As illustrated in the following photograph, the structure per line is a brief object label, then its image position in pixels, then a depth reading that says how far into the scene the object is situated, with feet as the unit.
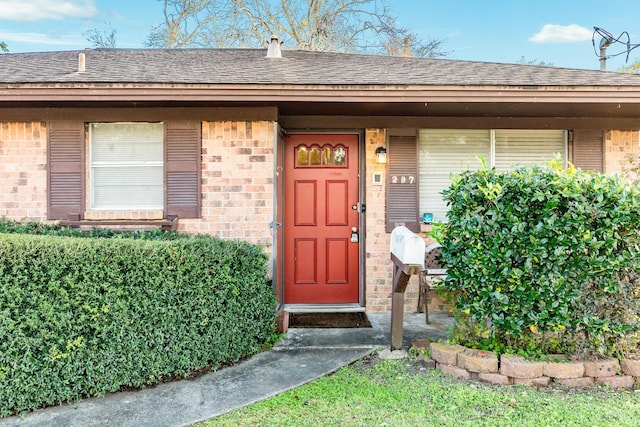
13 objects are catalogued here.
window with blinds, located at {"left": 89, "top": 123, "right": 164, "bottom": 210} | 15.71
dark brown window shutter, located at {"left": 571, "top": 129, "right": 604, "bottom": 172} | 17.04
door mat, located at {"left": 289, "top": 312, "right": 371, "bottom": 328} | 15.05
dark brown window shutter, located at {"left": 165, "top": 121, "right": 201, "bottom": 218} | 15.38
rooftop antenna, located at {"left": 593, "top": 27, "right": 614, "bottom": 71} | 21.57
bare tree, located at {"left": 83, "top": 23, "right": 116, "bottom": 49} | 46.32
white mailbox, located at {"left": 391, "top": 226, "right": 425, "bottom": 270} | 10.52
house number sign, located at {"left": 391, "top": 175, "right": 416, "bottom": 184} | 16.97
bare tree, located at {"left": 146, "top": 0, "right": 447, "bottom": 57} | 44.70
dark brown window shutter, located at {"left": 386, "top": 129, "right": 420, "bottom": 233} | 16.97
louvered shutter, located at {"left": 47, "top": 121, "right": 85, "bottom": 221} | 15.43
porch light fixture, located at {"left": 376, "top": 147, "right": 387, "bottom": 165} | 16.80
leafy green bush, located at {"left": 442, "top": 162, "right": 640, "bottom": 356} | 9.95
